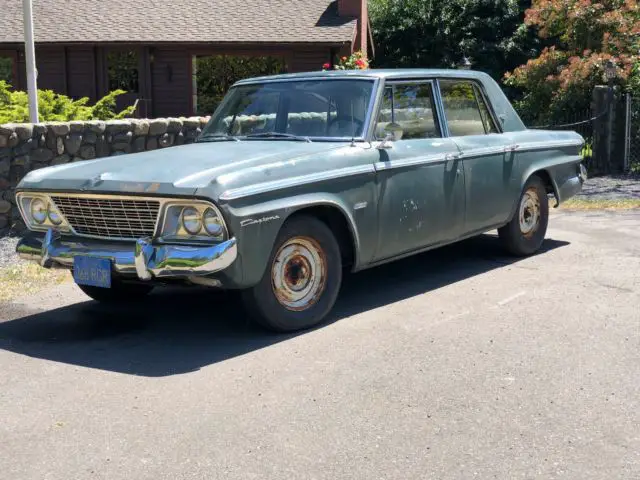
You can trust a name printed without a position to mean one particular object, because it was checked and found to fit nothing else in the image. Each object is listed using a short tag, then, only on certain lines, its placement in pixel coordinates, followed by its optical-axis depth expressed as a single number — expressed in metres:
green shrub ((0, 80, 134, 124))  12.26
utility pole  11.65
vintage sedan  5.46
